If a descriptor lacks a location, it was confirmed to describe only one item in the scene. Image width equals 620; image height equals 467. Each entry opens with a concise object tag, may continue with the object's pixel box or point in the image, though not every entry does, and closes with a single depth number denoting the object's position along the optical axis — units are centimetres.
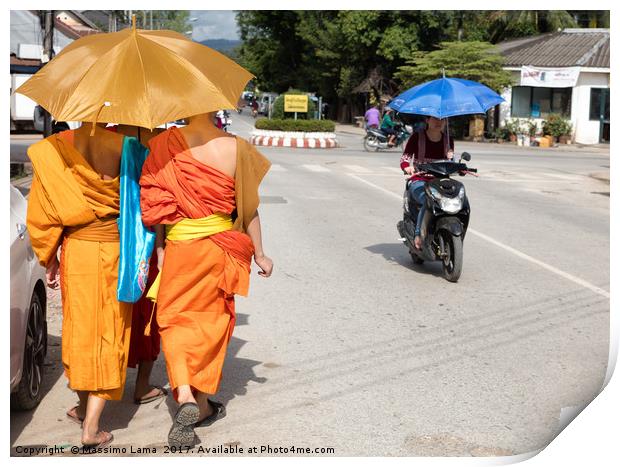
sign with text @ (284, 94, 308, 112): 3559
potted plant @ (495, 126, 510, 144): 4081
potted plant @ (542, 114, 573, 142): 4006
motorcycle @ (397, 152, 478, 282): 892
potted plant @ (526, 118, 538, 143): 4034
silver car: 477
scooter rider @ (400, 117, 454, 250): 939
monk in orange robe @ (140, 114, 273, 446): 465
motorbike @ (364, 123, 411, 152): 3045
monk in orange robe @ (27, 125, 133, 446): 458
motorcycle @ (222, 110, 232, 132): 2494
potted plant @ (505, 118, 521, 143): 4059
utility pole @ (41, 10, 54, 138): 2169
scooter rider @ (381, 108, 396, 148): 3052
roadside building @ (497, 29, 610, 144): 4047
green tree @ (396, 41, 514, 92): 4031
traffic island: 3212
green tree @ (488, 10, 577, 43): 4906
